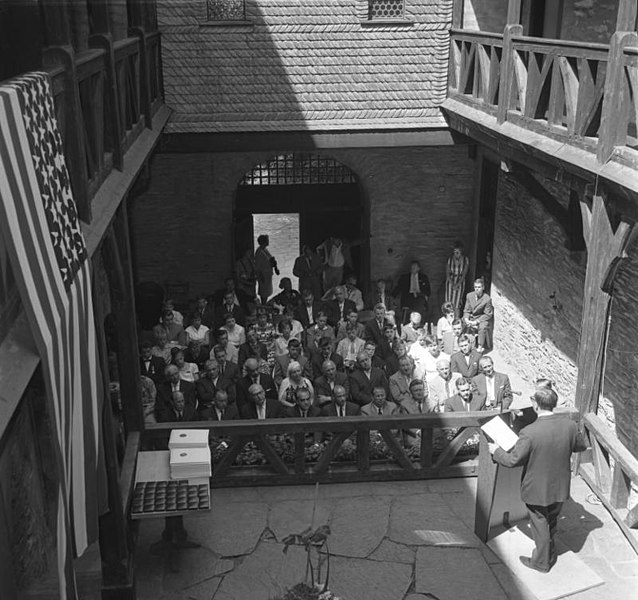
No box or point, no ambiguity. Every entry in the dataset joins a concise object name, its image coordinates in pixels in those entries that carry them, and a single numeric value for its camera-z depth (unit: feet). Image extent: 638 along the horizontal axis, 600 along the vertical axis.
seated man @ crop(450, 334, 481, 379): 32.32
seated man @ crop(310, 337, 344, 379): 33.65
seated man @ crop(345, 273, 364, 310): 42.73
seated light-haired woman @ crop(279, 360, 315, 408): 30.48
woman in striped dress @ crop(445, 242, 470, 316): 46.68
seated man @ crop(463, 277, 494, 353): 41.45
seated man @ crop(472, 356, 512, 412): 30.66
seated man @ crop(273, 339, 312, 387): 33.09
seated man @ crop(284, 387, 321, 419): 29.48
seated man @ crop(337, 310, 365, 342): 35.98
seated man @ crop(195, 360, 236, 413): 30.48
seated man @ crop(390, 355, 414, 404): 31.04
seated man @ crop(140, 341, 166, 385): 32.09
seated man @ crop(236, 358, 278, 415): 30.37
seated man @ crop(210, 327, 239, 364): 33.88
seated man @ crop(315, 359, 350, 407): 30.99
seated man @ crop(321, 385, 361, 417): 29.78
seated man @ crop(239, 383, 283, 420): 29.55
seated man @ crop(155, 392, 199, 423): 29.58
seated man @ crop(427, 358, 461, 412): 31.48
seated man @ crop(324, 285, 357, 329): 40.73
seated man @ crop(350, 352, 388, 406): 31.40
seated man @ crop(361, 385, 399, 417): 29.45
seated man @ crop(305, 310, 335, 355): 35.81
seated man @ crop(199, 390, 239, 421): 29.27
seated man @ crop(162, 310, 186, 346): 37.32
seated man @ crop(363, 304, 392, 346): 38.06
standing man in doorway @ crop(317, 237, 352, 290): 46.75
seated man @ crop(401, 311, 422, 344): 37.42
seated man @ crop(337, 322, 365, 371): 35.22
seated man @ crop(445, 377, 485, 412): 30.12
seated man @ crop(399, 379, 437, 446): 30.27
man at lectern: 22.75
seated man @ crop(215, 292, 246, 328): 39.68
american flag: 12.56
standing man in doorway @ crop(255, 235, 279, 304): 46.01
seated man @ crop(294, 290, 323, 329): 41.24
